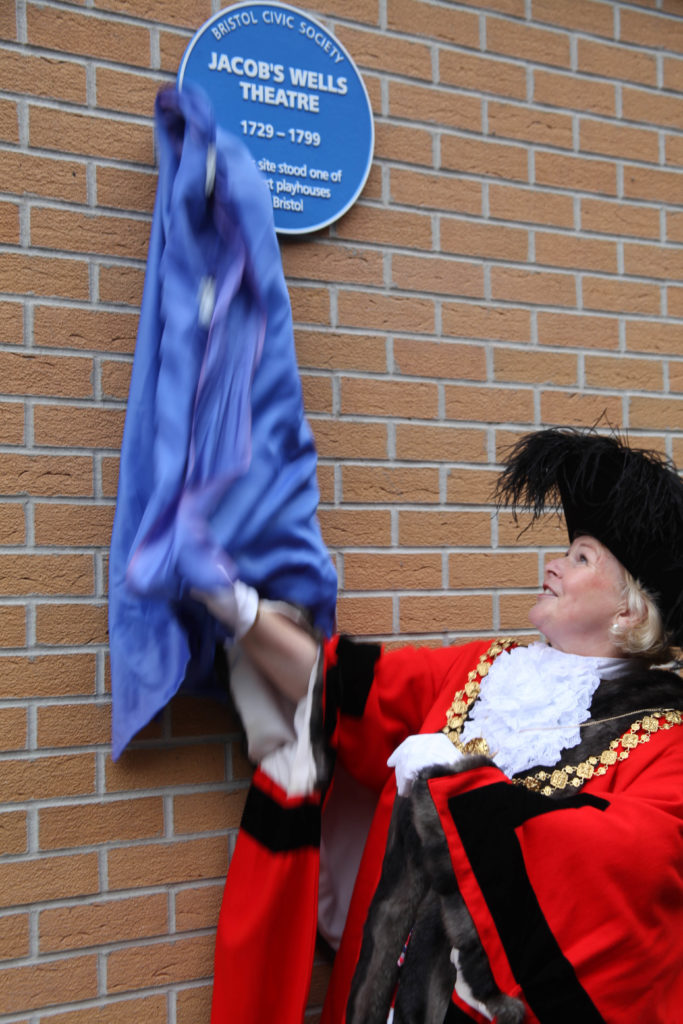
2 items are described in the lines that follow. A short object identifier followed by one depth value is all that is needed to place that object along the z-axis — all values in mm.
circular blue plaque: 2086
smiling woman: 1606
